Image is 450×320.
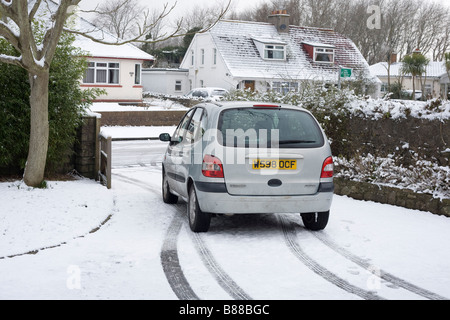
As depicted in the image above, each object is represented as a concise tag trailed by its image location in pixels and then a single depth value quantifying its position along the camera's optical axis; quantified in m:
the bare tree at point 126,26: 68.76
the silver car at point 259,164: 7.75
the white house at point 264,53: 47.62
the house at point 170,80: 55.38
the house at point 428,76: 61.92
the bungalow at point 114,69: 40.53
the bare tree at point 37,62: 9.59
